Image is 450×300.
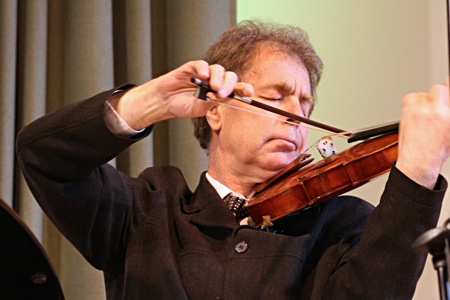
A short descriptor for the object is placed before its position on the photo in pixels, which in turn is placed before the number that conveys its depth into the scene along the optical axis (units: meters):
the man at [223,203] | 6.16
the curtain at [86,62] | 6.98
